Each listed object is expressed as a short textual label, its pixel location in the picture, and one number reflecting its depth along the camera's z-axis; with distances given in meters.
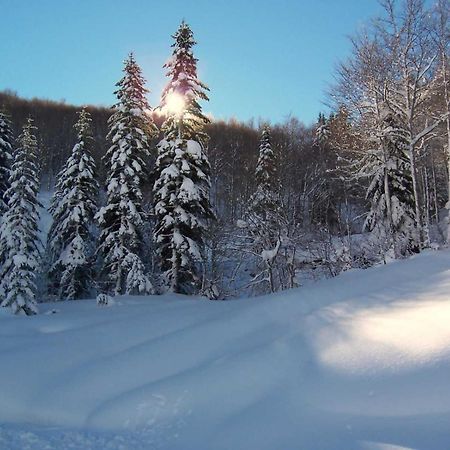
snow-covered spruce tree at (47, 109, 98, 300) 24.27
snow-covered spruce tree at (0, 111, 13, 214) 28.77
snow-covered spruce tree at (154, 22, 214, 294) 20.14
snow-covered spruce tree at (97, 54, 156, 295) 22.17
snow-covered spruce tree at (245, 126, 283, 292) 15.68
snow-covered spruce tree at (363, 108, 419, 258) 19.25
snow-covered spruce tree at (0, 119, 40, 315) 20.38
